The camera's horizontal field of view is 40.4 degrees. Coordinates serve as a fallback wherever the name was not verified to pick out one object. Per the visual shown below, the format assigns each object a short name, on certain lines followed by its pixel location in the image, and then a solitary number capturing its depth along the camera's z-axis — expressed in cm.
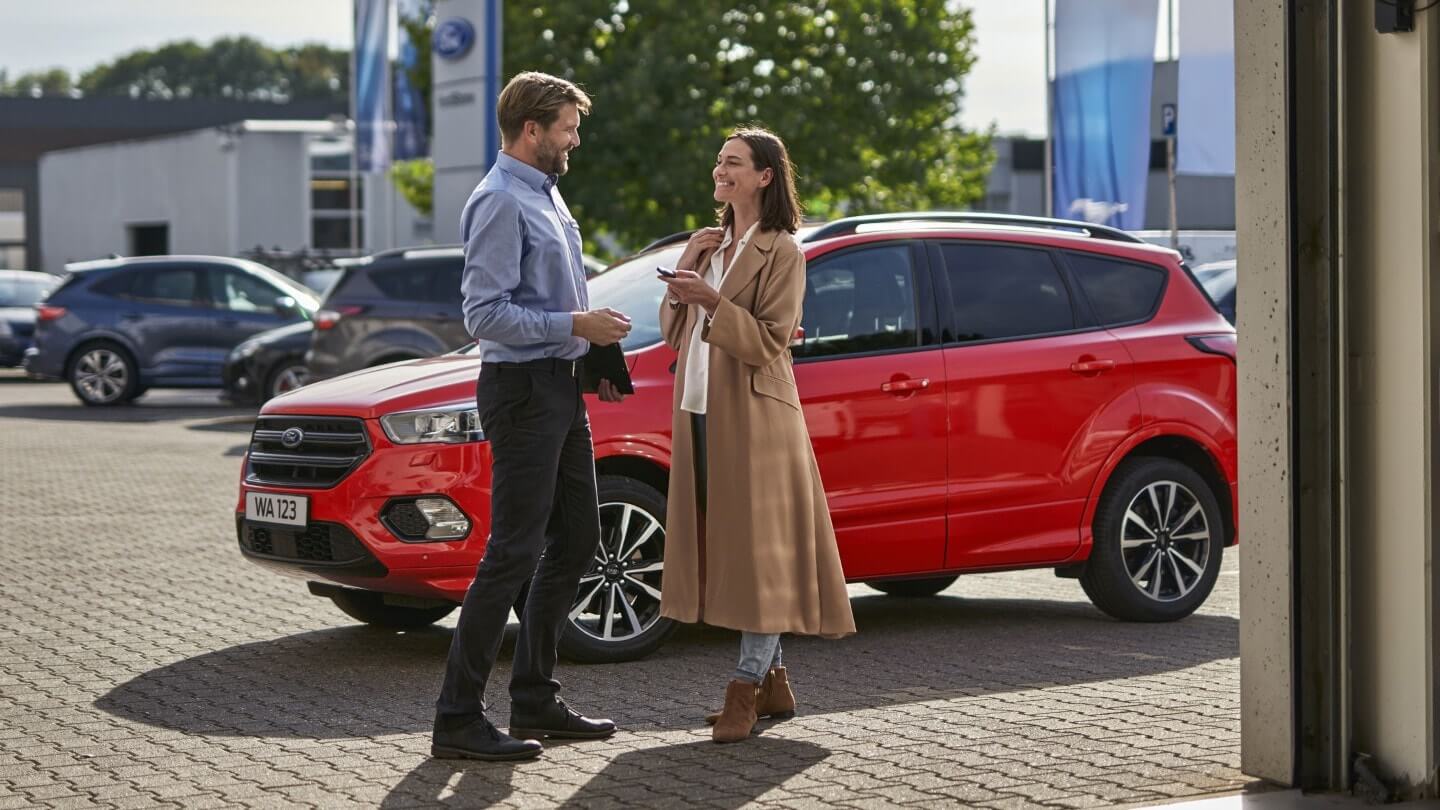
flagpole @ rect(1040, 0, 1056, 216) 1912
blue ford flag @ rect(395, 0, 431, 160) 3600
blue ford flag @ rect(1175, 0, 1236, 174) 1483
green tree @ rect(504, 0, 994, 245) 3281
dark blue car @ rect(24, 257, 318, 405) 2108
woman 591
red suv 713
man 548
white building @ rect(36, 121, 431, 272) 4644
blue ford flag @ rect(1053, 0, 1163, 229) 1789
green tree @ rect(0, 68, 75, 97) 13650
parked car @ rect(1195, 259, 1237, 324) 1579
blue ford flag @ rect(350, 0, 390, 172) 3450
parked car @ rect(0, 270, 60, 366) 2827
